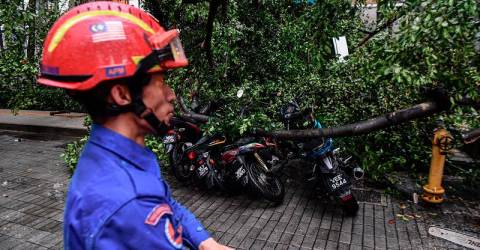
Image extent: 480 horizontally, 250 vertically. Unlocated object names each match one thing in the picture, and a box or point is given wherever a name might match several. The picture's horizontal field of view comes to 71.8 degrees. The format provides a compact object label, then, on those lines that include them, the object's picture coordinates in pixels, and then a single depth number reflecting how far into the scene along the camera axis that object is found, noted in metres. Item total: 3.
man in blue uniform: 1.19
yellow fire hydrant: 4.70
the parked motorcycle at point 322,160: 4.58
